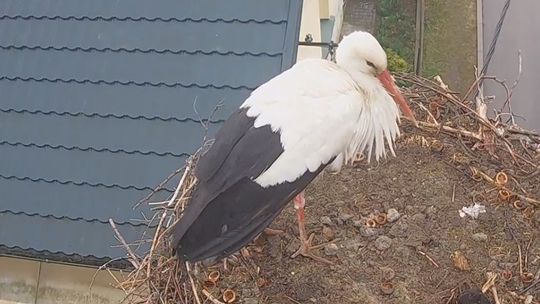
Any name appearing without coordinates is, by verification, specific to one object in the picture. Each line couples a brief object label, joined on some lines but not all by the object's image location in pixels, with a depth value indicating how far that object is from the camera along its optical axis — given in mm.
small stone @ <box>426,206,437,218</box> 2084
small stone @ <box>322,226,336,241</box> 2057
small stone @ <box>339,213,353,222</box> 2082
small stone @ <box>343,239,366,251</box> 2023
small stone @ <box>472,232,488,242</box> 2020
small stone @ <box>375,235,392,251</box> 2002
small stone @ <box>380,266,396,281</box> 1931
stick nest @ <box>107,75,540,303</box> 1858
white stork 1737
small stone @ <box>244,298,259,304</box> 1880
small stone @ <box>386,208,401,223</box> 2068
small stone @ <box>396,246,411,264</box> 1979
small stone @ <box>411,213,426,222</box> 2064
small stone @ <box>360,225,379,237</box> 2037
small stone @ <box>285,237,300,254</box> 2006
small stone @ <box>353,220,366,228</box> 2062
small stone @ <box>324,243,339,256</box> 2011
